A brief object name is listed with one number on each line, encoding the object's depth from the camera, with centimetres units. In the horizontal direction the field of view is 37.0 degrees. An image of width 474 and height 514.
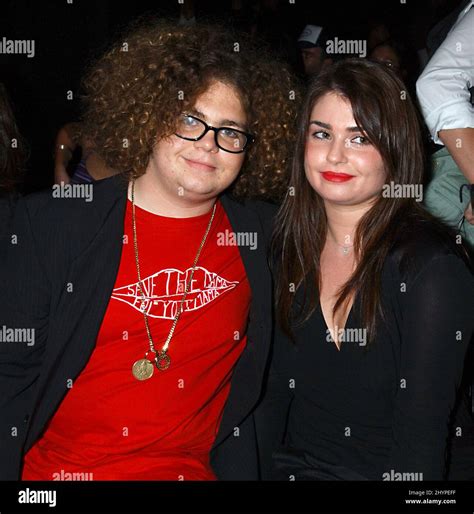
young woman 170
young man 173
